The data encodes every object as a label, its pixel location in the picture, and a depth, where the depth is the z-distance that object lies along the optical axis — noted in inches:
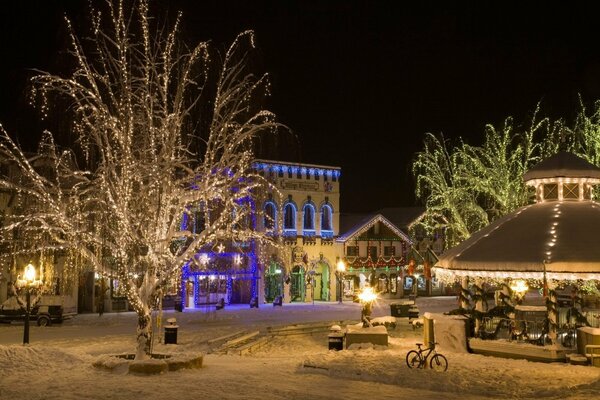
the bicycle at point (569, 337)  856.9
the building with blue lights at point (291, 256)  1756.9
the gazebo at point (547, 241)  821.9
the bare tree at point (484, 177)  1419.8
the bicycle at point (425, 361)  707.8
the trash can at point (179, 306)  1620.3
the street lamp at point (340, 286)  1843.1
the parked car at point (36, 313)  1269.7
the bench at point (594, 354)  756.0
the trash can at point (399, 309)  1392.7
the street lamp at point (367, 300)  1001.2
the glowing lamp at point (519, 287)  1212.0
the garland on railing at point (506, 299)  912.9
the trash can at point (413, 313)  1302.9
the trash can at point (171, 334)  927.5
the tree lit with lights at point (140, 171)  641.6
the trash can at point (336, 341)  871.7
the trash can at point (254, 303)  1738.4
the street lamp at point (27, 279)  910.6
